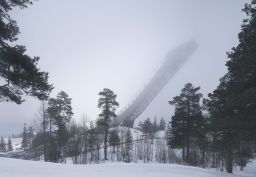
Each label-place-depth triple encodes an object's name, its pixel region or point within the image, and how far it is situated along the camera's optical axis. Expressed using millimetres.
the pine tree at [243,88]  17828
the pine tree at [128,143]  91531
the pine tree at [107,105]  52812
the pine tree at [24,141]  111500
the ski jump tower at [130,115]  144125
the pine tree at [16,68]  14781
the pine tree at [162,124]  185450
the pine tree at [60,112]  49581
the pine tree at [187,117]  43406
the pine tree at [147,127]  109312
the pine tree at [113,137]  76388
